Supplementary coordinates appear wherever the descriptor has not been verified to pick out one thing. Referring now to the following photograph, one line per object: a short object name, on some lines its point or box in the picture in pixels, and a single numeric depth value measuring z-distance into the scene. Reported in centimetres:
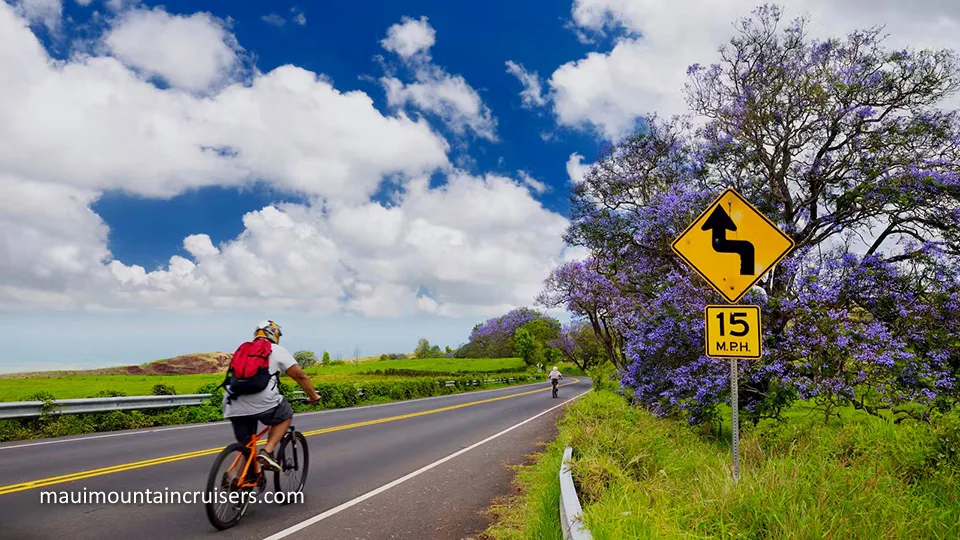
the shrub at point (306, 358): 8084
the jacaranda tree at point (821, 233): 1024
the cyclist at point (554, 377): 3553
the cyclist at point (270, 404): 642
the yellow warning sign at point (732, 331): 671
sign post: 720
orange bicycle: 597
